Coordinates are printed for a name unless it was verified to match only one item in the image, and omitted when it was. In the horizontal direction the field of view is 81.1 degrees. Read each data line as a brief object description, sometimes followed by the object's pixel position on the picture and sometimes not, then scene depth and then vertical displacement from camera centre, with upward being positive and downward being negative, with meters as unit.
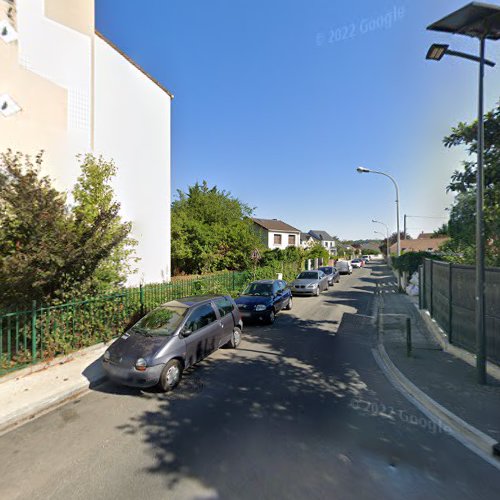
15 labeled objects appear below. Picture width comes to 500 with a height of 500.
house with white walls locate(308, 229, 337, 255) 84.62 +5.28
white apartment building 8.39 +5.21
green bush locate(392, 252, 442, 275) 17.70 -0.22
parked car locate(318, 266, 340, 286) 21.78 -1.47
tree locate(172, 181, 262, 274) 19.11 +1.16
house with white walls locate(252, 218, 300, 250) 45.62 +3.63
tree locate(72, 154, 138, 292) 6.89 +0.87
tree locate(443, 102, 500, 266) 7.59 +2.09
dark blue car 10.11 -1.67
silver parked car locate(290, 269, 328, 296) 17.03 -1.70
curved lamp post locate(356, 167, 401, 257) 17.94 +5.23
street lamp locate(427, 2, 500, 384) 5.11 +3.10
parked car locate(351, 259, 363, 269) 46.05 -1.29
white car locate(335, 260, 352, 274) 33.09 -1.28
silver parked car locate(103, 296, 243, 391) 5.05 -1.73
